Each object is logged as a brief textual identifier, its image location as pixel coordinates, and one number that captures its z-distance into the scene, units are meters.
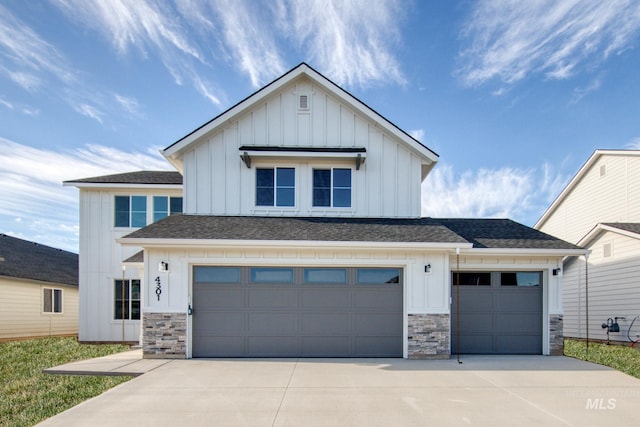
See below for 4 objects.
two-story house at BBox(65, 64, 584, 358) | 9.91
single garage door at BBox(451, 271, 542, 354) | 10.80
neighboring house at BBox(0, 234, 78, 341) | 16.02
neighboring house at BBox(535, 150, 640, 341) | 13.68
